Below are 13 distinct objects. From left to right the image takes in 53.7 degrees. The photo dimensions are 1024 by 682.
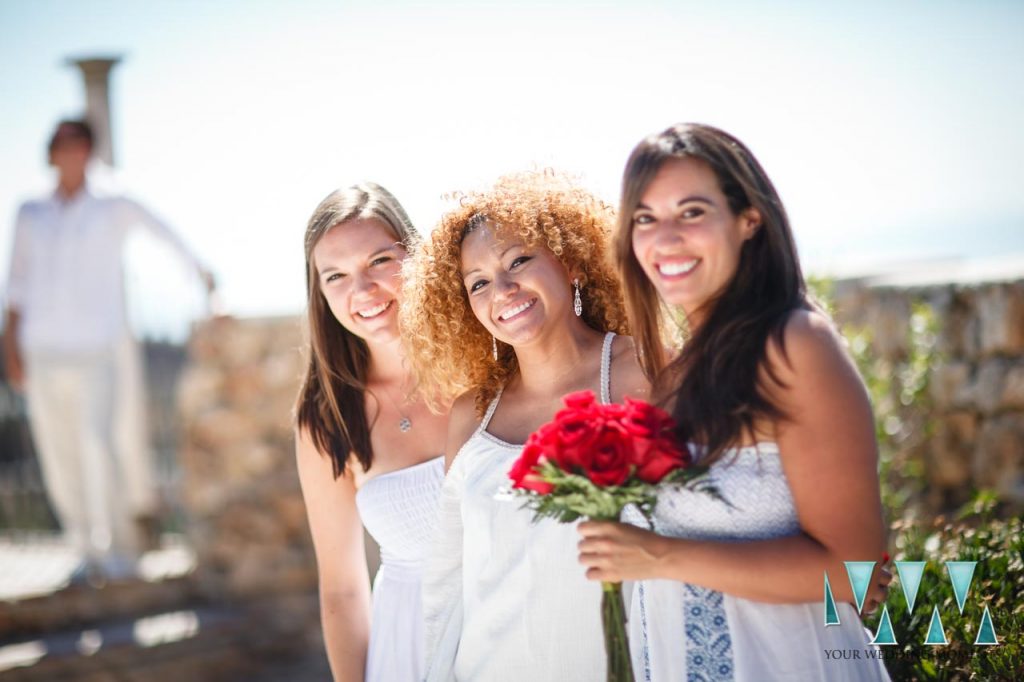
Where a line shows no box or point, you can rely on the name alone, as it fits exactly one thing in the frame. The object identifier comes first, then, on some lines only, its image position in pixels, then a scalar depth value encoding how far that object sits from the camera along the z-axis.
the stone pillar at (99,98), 8.65
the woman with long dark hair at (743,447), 2.13
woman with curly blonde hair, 2.75
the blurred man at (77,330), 6.47
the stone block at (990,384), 4.92
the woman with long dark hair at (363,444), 3.37
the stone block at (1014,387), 4.80
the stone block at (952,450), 5.19
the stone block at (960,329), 5.07
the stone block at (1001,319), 4.77
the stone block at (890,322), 5.55
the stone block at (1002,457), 4.89
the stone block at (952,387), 5.12
